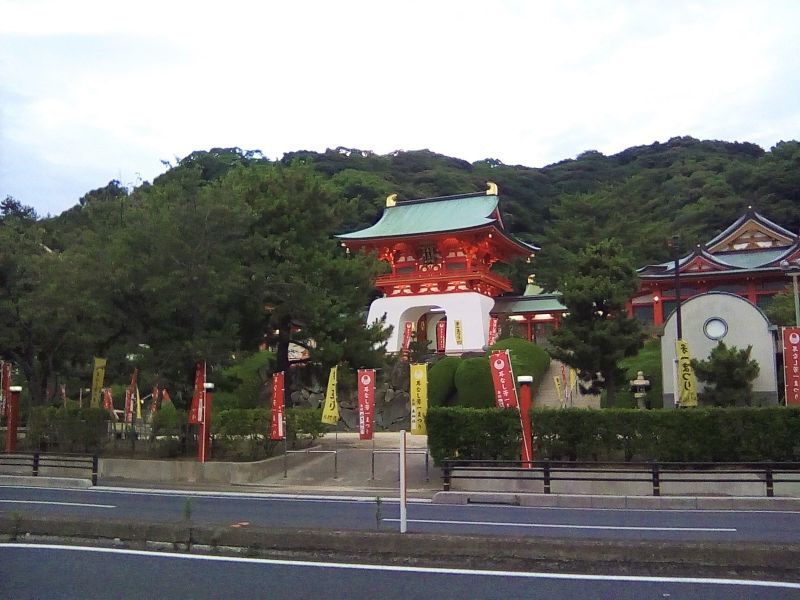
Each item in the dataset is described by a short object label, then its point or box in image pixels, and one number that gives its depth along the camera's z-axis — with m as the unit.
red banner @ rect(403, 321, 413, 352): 40.94
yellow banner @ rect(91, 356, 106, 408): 22.50
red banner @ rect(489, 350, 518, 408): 17.83
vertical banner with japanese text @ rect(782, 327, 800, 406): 18.62
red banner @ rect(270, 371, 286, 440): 19.61
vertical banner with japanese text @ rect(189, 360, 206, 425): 18.89
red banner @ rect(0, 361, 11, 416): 23.90
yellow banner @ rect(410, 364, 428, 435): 18.77
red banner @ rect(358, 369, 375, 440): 20.05
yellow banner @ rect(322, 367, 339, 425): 20.72
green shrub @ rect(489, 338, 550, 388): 29.73
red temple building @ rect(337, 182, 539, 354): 39.34
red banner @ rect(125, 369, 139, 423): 22.26
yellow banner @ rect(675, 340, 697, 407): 19.67
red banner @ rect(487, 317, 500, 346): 38.94
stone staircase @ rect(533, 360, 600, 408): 29.69
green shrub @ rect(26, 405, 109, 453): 21.61
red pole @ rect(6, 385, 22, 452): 21.09
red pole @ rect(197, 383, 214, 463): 18.81
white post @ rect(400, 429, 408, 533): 8.20
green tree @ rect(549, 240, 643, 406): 21.94
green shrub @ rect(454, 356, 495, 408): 27.47
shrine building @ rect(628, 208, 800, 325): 36.75
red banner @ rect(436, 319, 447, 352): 40.94
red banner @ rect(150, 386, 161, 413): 22.07
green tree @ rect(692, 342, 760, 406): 21.27
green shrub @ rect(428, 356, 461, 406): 29.06
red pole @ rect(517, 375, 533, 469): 16.69
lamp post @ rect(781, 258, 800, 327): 22.20
